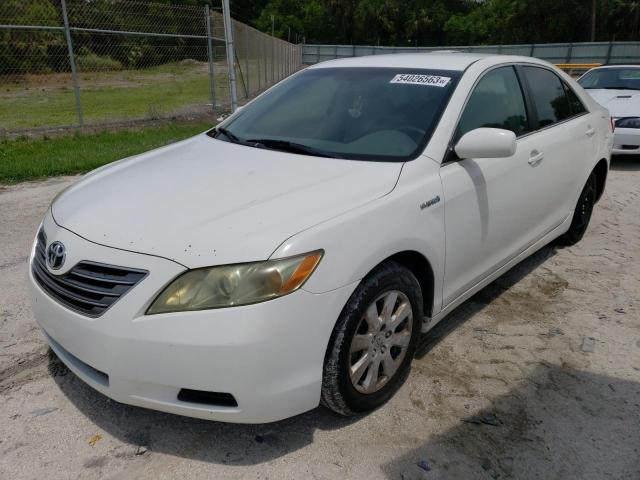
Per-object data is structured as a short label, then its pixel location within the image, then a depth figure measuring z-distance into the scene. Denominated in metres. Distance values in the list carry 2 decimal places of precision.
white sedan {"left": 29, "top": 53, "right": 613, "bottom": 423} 2.03
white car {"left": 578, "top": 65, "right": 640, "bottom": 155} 7.66
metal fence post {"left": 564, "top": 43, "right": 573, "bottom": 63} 29.64
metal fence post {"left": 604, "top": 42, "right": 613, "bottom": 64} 28.30
